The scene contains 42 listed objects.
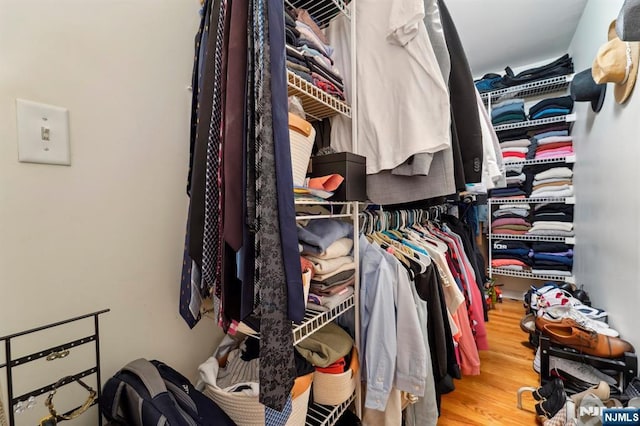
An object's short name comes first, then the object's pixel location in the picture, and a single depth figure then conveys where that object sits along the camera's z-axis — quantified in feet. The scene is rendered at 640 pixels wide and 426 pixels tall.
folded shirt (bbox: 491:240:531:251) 8.56
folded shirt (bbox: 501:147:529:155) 8.41
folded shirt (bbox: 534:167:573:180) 7.62
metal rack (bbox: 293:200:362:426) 2.78
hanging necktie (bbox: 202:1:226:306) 2.09
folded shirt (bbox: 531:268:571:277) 7.65
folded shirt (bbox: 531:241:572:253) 7.73
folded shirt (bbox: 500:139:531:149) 8.44
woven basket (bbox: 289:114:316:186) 2.49
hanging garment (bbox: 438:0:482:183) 3.51
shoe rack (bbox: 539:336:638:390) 3.95
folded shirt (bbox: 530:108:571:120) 7.67
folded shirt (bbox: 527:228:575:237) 7.61
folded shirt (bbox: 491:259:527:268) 8.50
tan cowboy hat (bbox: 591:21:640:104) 4.02
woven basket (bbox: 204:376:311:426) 2.35
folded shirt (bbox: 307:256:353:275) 2.80
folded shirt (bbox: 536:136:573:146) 7.69
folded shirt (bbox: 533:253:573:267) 7.64
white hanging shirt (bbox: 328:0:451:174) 2.96
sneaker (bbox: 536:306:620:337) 4.56
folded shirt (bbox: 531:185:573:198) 7.61
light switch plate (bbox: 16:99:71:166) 1.92
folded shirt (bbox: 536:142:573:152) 7.74
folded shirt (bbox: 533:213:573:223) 7.68
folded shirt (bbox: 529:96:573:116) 7.61
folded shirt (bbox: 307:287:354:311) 2.81
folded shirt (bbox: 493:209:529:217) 8.47
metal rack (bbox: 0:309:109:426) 1.60
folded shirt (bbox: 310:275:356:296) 2.87
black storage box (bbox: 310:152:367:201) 2.96
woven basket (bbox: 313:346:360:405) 2.87
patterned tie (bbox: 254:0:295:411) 1.88
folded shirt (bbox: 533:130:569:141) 7.83
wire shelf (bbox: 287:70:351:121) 2.59
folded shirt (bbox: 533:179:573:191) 7.70
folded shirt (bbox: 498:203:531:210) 8.48
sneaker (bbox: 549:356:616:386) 4.23
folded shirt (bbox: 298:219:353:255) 2.87
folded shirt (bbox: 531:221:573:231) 7.61
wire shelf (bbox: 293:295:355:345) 2.43
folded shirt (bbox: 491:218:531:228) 8.45
